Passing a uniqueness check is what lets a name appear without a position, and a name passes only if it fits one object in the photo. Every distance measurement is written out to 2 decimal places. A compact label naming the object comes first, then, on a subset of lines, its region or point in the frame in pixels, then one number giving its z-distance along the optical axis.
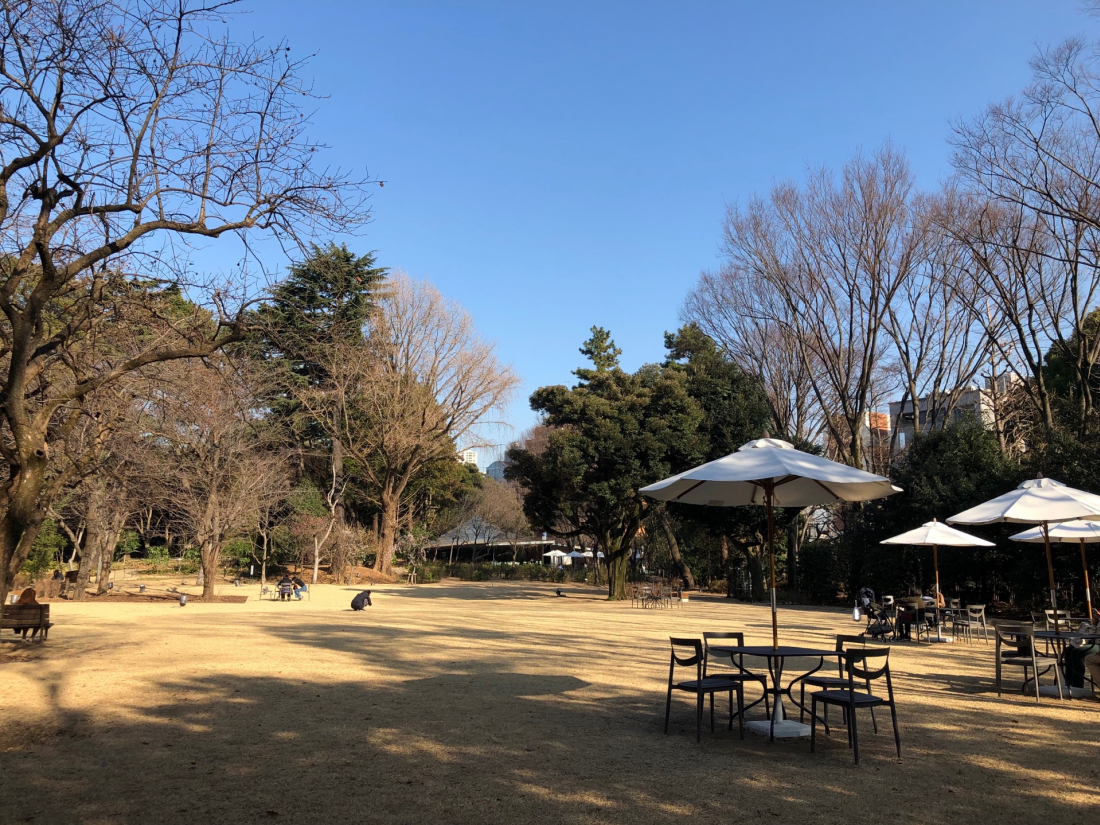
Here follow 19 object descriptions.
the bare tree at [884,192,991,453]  24.27
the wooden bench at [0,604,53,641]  12.09
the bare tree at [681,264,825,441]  30.27
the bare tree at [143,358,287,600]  22.67
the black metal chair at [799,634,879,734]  6.67
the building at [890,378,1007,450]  27.69
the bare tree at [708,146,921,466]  24.05
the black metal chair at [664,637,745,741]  6.65
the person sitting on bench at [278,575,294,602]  26.05
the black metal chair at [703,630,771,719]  6.80
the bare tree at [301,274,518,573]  38.38
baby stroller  12.64
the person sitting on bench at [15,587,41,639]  13.35
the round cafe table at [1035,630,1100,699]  8.16
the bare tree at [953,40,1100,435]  18.30
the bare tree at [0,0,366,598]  7.91
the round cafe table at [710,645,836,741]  6.70
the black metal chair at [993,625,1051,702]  8.34
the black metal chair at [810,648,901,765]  6.02
